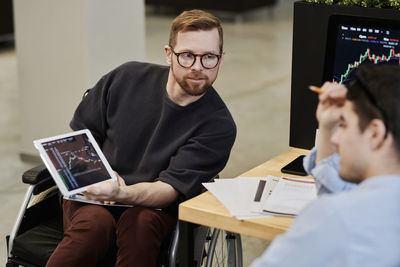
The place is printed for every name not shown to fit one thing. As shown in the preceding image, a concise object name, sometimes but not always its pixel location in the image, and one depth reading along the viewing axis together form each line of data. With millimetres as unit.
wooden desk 1966
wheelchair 2264
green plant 2418
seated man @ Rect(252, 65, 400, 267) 1415
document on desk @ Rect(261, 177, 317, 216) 2029
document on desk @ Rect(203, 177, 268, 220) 2025
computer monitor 2324
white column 4172
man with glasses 2352
